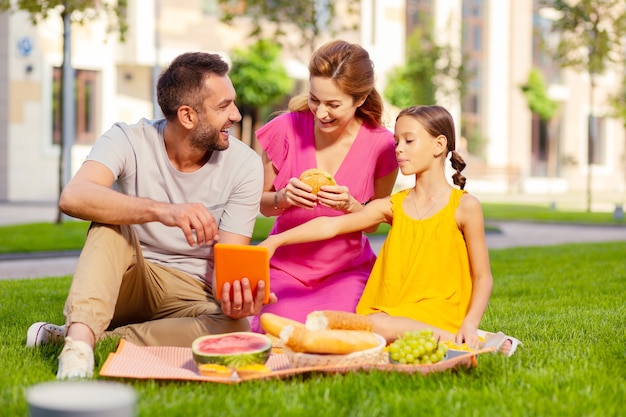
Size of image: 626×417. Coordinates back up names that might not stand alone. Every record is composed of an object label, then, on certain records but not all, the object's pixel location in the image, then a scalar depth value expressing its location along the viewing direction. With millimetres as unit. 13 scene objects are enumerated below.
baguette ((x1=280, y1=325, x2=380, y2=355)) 3838
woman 5023
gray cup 2518
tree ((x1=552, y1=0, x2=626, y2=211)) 20500
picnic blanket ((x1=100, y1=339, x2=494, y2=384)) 3715
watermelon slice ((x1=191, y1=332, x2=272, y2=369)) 3779
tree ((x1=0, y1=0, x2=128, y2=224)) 13641
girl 4688
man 4195
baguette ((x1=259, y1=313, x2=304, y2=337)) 4090
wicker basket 3848
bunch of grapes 3918
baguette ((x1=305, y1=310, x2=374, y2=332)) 3990
